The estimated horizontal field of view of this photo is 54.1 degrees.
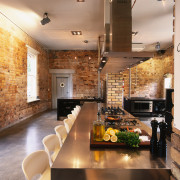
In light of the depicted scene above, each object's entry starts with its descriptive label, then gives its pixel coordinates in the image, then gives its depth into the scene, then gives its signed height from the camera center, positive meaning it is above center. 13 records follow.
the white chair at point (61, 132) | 2.21 -0.58
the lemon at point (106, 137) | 1.59 -0.44
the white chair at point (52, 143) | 1.80 -0.60
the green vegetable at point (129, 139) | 1.49 -0.44
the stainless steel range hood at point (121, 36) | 2.19 +0.75
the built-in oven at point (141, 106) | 7.13 -0.73
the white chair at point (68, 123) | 2.66 -0.56
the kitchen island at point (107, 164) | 1.13 -0.52
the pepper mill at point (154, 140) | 1.36 -0.41
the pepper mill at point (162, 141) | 1.33 -0.41
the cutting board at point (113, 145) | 1.53 -0.49
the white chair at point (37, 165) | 1.32 -0.62
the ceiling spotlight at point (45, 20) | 4.77 +1.86
